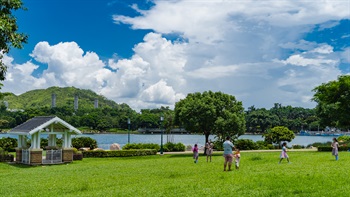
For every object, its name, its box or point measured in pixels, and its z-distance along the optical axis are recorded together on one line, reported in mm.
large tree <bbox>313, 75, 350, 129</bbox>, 46438
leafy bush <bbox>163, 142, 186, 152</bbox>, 52531
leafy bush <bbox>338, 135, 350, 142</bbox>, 60969
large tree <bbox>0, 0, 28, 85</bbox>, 9898
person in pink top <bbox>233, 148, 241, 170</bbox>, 22984
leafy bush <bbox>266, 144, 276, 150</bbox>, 56844
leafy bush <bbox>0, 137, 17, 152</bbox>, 46547
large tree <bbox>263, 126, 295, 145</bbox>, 59125
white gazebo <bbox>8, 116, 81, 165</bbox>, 35062
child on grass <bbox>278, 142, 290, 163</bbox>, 25897
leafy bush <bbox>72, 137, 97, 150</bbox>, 49500
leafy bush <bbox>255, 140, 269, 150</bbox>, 55969
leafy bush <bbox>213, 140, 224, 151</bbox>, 52875
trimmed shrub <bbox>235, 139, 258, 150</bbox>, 54438
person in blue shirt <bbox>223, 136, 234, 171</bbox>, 21600
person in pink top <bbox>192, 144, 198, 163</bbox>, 30844
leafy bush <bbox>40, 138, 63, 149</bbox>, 51162
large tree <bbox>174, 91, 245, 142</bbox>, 45500
